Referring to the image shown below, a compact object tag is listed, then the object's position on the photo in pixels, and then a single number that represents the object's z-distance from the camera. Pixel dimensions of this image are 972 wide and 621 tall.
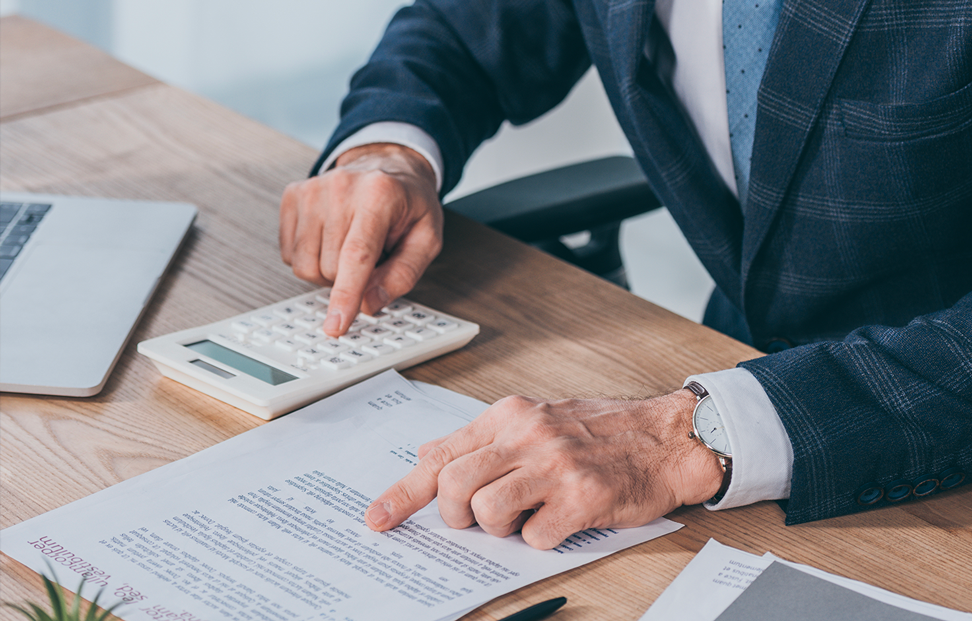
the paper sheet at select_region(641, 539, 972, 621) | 1.36
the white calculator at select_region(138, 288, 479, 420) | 1.51
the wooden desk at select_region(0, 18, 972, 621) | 1.40
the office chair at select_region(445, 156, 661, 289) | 1.88
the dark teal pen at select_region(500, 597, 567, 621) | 1.34
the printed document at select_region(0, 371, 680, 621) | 1.35
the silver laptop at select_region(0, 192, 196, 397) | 1.53
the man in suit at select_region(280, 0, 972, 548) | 1.44
